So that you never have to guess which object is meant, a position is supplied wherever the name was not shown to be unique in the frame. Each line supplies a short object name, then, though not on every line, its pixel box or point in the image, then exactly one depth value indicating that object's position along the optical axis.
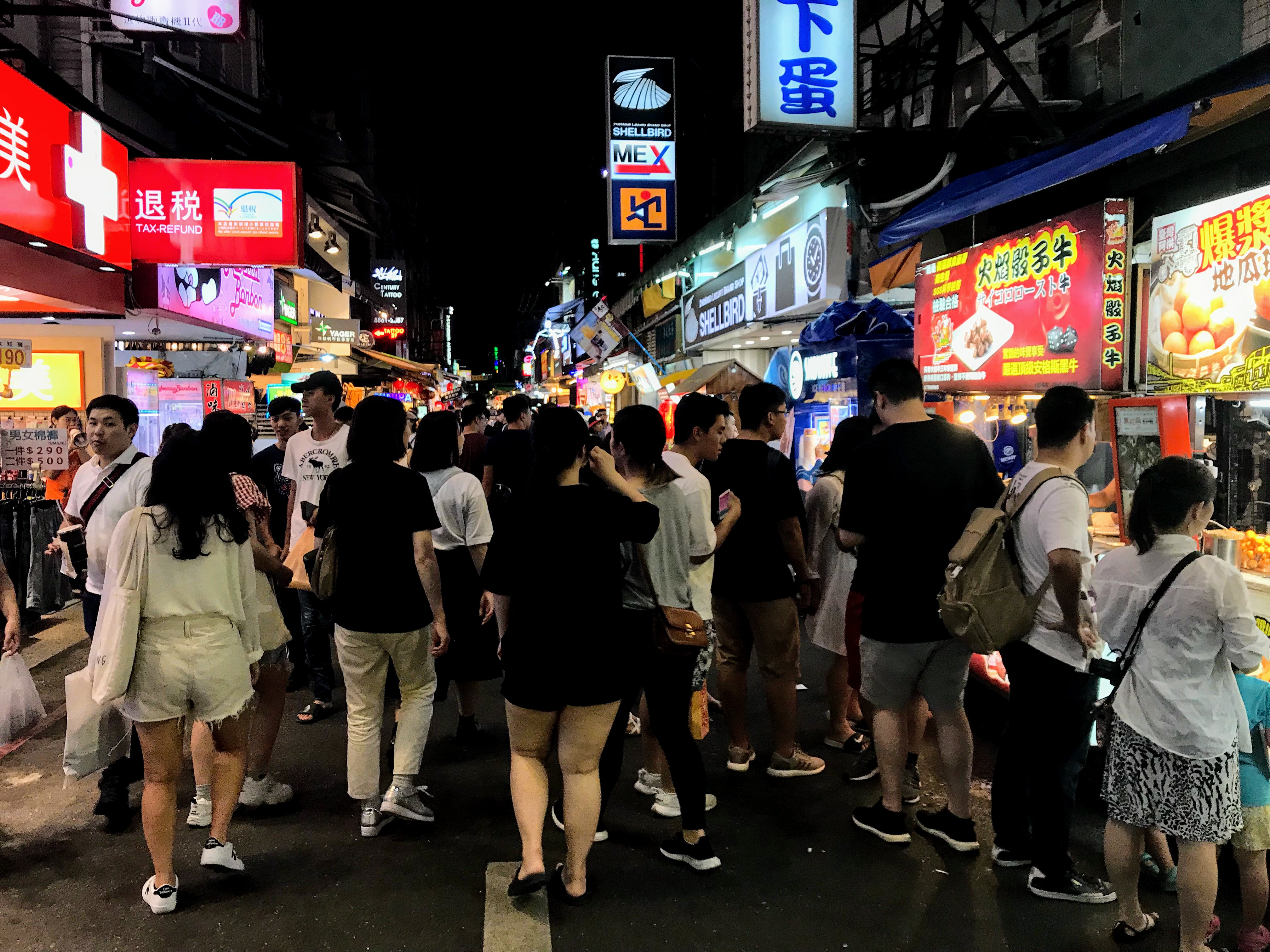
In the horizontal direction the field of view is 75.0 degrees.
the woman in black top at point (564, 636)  3.19
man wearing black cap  5.62
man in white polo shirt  4.16
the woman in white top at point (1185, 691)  2.90
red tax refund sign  9.81
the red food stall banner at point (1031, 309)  4.96
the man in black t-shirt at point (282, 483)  6.20
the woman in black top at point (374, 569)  3.96
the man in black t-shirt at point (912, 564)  3.77
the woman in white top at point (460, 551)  4.89
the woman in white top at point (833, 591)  5.12
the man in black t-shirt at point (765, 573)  4.53
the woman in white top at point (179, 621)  3.31
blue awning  4.25
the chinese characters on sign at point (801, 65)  8.98
